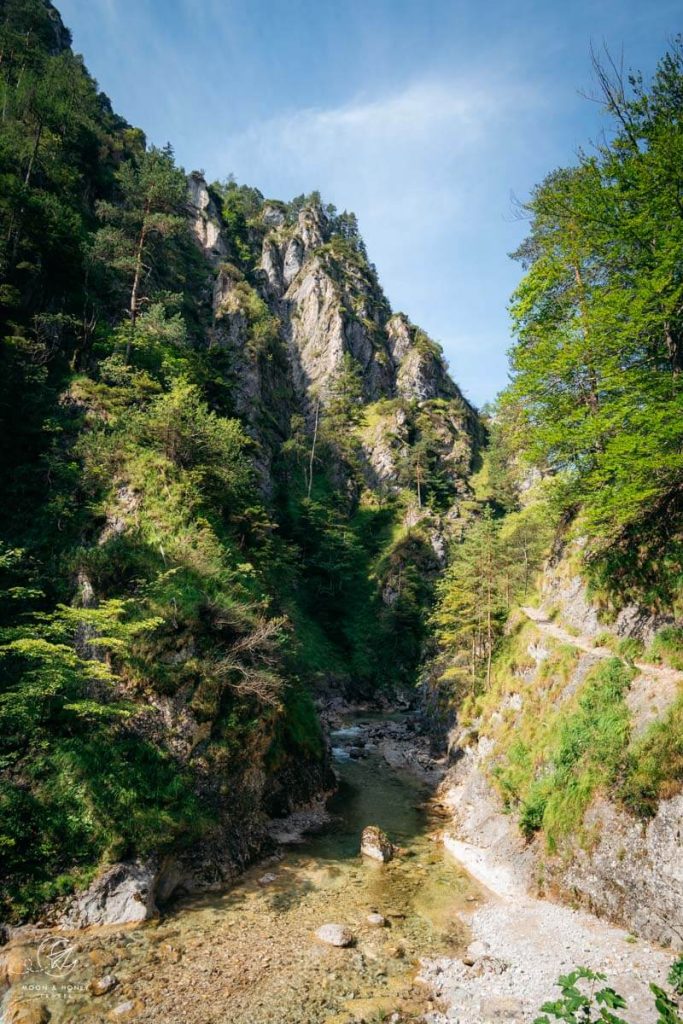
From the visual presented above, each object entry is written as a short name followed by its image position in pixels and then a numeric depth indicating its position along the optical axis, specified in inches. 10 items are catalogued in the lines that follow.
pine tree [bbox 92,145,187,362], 1362.0
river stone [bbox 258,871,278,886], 669.3
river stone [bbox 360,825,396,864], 755.4
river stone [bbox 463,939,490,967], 516.4
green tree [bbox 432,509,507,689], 1060.5
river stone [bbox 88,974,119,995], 462.0
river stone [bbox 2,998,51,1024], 423.2
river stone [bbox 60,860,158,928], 545.0
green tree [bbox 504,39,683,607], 609.6
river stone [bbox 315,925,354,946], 547.8
